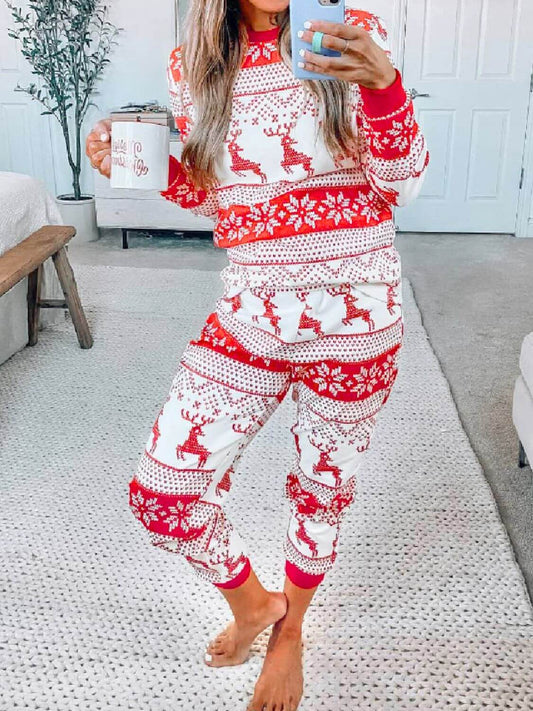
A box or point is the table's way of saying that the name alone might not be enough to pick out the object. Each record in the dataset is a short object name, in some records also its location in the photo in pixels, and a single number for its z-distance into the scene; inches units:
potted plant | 168.6
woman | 38.2
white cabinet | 168.7
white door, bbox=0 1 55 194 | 183.5
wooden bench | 97.2
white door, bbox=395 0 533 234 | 173.6
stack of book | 161.0
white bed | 103.6
